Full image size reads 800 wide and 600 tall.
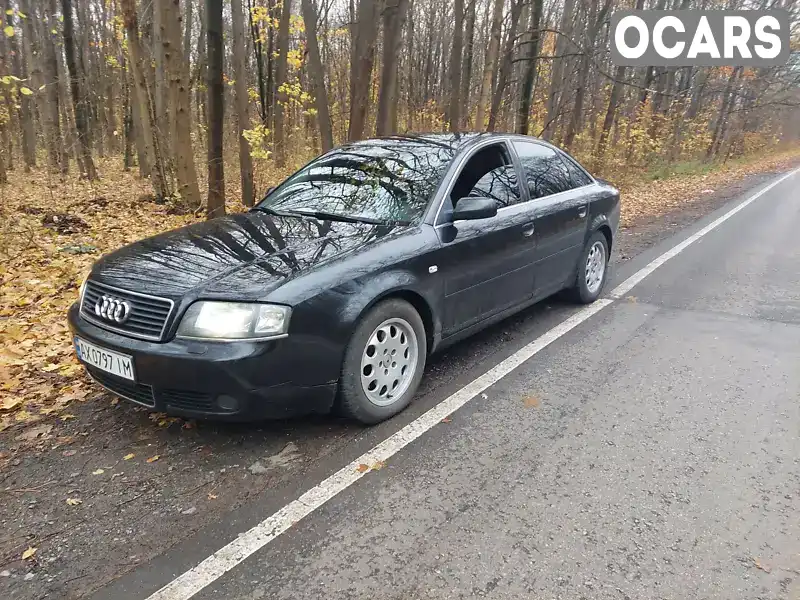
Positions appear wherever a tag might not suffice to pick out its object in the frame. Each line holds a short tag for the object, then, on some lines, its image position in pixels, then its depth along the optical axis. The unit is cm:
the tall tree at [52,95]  1438
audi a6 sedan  274
